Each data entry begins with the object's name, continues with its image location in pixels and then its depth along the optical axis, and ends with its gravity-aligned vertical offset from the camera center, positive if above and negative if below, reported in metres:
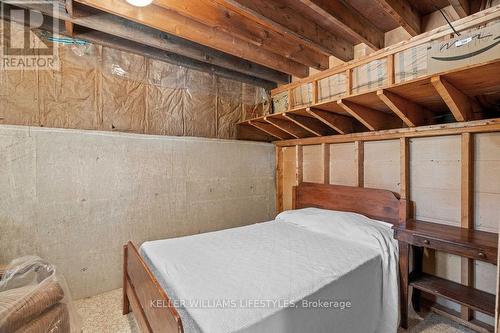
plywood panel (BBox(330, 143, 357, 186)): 2.72 +0.02
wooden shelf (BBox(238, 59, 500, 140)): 1.56 +0.57
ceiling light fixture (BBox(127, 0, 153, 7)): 1.57 +1.11
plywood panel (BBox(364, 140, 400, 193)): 2.37 +0.01
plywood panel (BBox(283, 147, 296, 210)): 3.48 -0.13
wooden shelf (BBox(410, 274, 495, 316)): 1.59 -0.95
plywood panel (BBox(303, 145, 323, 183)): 3.09 +0.03
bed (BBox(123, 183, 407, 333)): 1.16 -0.68
